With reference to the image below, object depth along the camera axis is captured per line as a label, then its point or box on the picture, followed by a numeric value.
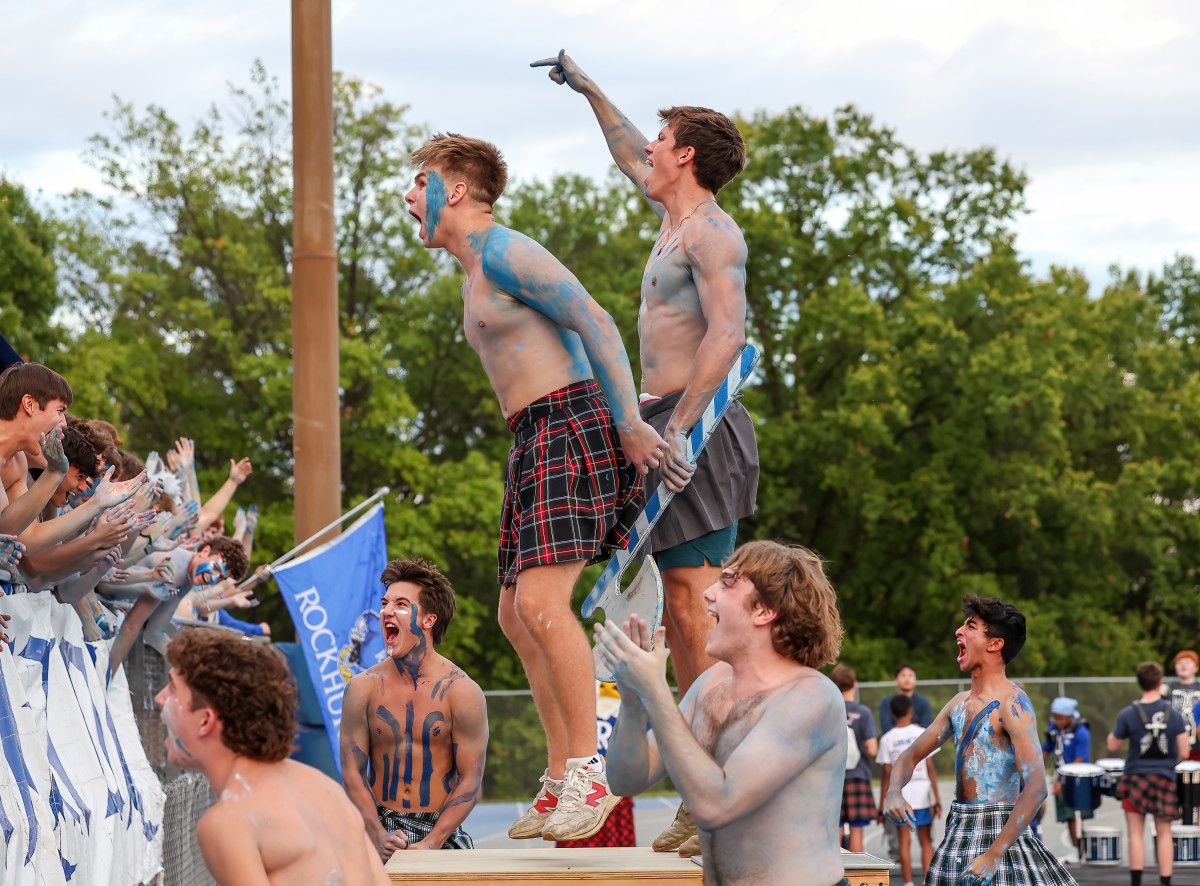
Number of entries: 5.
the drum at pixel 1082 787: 14.84
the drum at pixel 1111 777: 14.98
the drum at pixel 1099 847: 15.41
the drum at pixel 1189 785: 13.38
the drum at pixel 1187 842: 14.65
